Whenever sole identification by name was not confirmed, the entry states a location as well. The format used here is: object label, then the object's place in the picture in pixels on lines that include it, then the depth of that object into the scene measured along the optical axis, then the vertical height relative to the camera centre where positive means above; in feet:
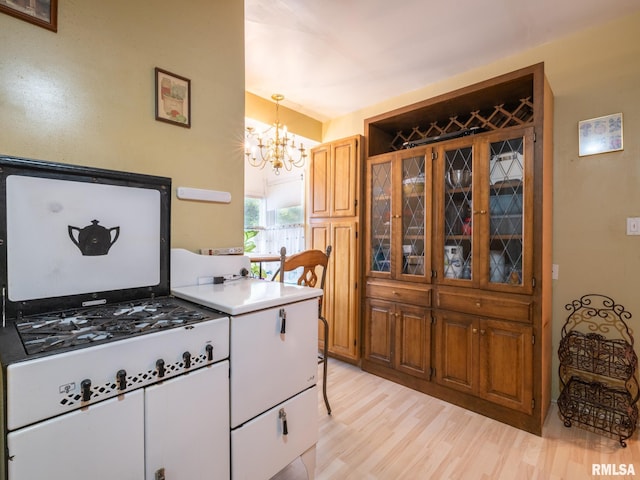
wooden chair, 6.53 -0.56
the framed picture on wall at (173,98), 4.92 +2.44
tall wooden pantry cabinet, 9.32 +0.32
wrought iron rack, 6.03 -2.77
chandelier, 9.32 +3.15
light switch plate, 6.23 +0.32
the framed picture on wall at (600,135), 6.43 +2.38
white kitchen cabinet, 3.76 -1.64
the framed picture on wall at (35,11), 3.66 +2.93
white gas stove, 2.47 -0.97
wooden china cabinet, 6.26 -0.26
